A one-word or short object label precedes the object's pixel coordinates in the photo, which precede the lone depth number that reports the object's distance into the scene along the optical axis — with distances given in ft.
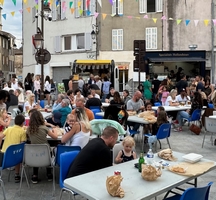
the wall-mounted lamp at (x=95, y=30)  73.31
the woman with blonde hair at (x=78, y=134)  17.11
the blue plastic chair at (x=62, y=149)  15.48
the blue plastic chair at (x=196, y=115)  31.60
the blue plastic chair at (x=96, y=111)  28.88
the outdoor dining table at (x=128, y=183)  9.75
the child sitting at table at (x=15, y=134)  17.47
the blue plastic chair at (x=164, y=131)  22.58
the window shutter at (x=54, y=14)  82.23
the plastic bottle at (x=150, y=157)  13.49
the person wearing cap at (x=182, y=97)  36.65
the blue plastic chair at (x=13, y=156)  15.46
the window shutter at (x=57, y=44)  81.41
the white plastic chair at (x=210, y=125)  25.18
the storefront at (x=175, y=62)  67.15
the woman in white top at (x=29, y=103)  29.27
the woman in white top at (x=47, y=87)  53.36
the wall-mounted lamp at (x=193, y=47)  70.77
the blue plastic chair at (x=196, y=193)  9.48
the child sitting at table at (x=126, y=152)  15.04
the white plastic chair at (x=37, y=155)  15.89
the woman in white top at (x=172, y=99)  35.19
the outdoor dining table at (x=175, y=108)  32.19
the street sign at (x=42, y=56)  45.37
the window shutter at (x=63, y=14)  80.72
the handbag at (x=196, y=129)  31.53
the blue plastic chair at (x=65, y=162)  13.12
